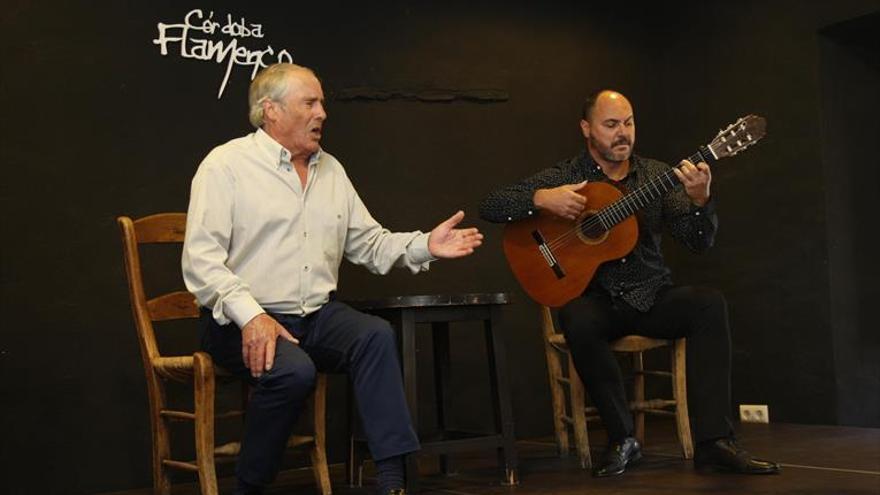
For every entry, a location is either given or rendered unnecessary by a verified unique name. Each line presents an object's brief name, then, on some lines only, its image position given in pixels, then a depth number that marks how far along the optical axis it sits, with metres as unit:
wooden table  3.65
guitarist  3.81
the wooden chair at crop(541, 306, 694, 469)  4.18
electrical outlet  5.34
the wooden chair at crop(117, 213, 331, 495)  3.38
